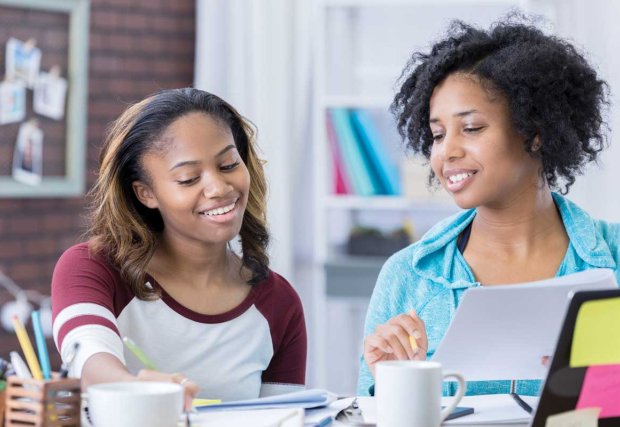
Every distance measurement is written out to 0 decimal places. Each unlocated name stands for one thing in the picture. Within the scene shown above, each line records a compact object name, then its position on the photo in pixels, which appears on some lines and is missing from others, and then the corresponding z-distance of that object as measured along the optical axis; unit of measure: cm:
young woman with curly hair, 341
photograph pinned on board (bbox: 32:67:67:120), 475
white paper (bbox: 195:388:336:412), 300
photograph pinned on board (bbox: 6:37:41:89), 466
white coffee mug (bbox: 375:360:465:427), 284
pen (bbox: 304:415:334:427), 295
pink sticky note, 283
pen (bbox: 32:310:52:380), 275
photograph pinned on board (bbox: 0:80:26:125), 464
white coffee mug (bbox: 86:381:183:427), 270
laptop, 277
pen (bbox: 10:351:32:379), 280
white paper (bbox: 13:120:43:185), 470
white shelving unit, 517
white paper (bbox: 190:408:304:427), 293
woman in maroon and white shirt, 331
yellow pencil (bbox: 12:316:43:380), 276
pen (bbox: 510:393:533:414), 306
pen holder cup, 273
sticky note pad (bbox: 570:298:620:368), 278
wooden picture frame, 484
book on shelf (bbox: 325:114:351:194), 520
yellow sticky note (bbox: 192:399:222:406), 302
